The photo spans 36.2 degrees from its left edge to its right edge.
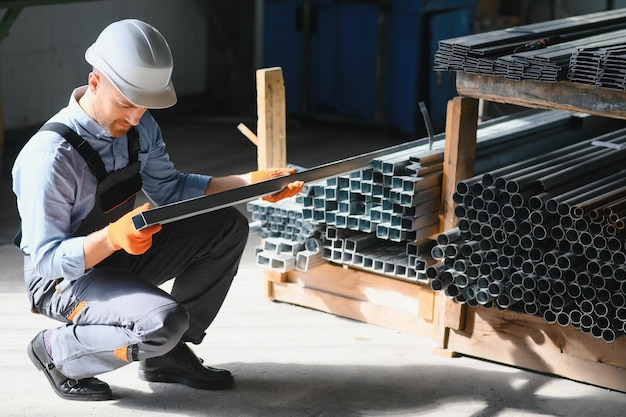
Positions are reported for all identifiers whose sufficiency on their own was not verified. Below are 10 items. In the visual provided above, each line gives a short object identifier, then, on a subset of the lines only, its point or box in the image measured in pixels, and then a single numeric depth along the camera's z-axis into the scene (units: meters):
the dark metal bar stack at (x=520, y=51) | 3.83
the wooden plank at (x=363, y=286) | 4.60
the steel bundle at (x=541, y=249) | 3.87
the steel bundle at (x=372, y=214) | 4.37
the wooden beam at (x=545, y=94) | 3.74
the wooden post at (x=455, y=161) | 4.21
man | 3.43
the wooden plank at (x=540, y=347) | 4.06
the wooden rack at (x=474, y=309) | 3.91
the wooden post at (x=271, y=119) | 4.64
